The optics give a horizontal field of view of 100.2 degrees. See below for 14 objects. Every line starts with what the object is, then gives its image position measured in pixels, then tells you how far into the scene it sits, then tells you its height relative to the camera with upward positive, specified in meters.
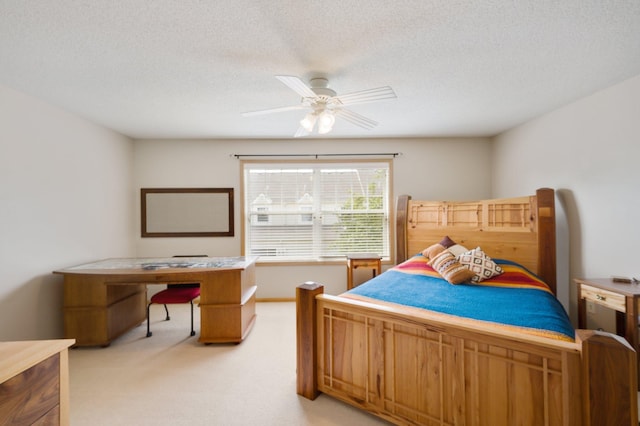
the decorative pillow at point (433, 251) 3.17 -0.44
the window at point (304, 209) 4.08 +0.09
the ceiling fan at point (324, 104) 1.86 +0.85
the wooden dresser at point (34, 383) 0.90 -0.61
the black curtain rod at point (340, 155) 4.02 +0.91
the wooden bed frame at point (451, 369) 1.05 -0.79
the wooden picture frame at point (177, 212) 3.98 +0.07
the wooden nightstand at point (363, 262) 3.59 -0.64
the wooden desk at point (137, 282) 2.63 -0.80
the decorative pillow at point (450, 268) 2.56 -0.55
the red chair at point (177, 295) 2.83 -0.86
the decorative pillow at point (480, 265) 2.67 -0.52
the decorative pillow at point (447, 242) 3.32 -0.35
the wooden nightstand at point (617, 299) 1.87 -0.67
